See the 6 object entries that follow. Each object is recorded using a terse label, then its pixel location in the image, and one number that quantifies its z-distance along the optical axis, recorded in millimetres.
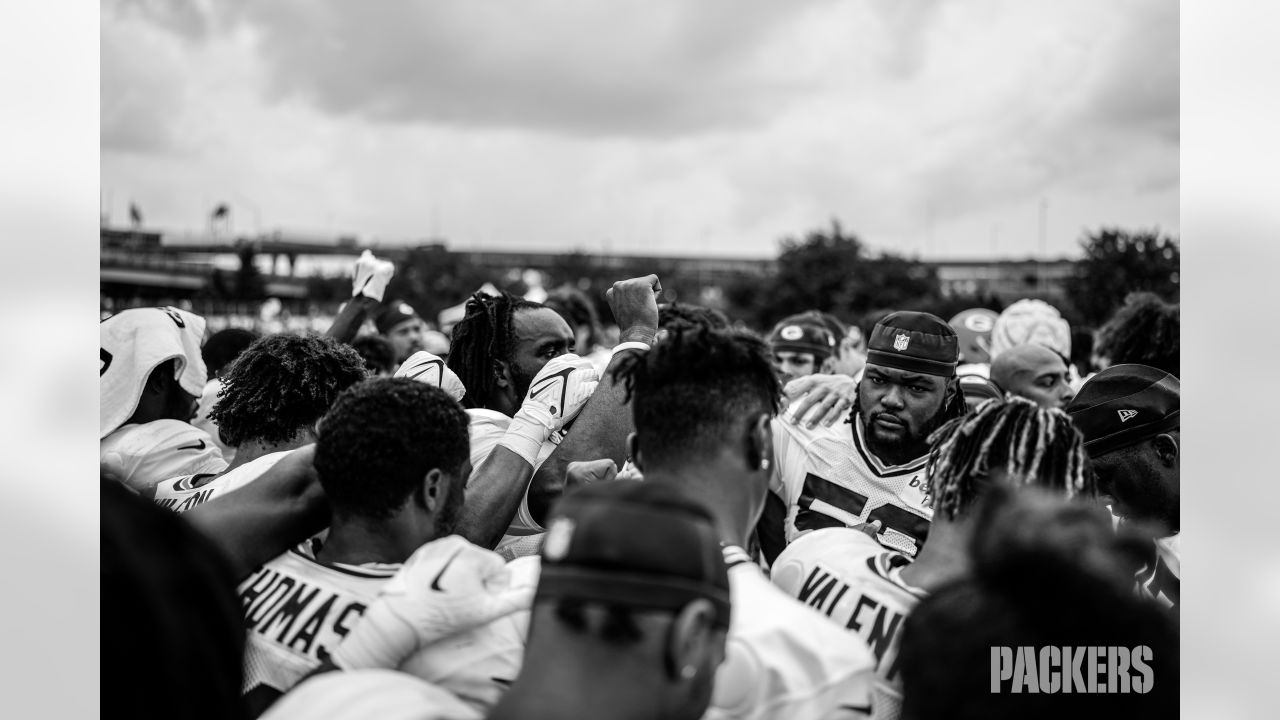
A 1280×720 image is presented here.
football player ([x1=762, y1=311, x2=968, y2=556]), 3607
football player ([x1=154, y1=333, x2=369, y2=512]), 3408
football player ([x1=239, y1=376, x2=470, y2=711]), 2355
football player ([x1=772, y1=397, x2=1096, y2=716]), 2408
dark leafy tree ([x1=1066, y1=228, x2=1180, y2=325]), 28266
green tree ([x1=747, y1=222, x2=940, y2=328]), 52812
